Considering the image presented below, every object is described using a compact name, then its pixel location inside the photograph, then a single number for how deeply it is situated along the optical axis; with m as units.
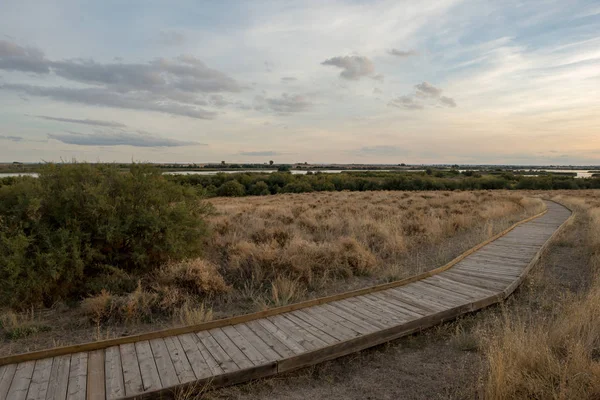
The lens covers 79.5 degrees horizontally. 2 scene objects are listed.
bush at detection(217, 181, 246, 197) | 48.03
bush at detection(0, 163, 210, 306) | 5.93
